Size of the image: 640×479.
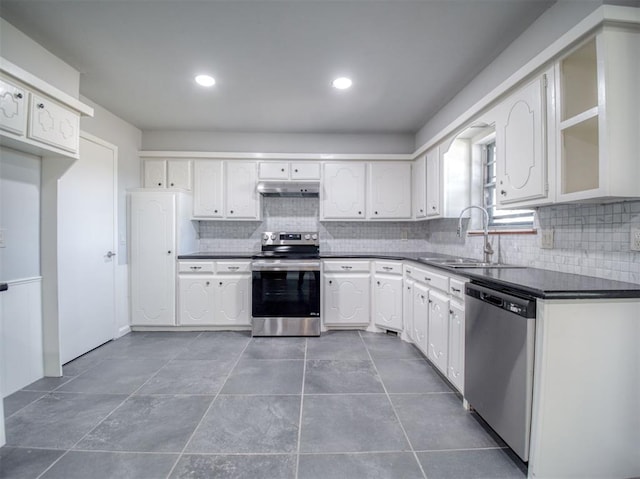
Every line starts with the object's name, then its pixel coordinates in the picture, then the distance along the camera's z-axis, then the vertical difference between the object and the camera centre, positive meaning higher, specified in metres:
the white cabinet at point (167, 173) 3.52 +0.81
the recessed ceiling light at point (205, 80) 2.40 +1.38
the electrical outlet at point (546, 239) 1.81 -0.01
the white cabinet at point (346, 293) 3.26 -0.65
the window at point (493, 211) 2.15 +0.22
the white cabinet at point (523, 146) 1.54 +0.55
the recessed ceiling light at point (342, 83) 2.42 +1.37
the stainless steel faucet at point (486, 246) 2.24 -0.07
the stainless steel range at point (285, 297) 3.13 -0.67
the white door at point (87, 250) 2.41 -0.11
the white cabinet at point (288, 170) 3.52 +0.85
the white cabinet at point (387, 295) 3.07 -0.65
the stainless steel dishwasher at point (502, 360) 1.27 -0.63
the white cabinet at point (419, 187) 3.21 +0.61
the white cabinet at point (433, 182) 2.87 +0.58
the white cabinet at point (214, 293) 3.24 -0.65
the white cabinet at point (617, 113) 1.24 +0.56
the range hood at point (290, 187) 3.40 +0.61
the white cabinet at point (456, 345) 1.83 -0.73
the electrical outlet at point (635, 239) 1.33 -0.01
